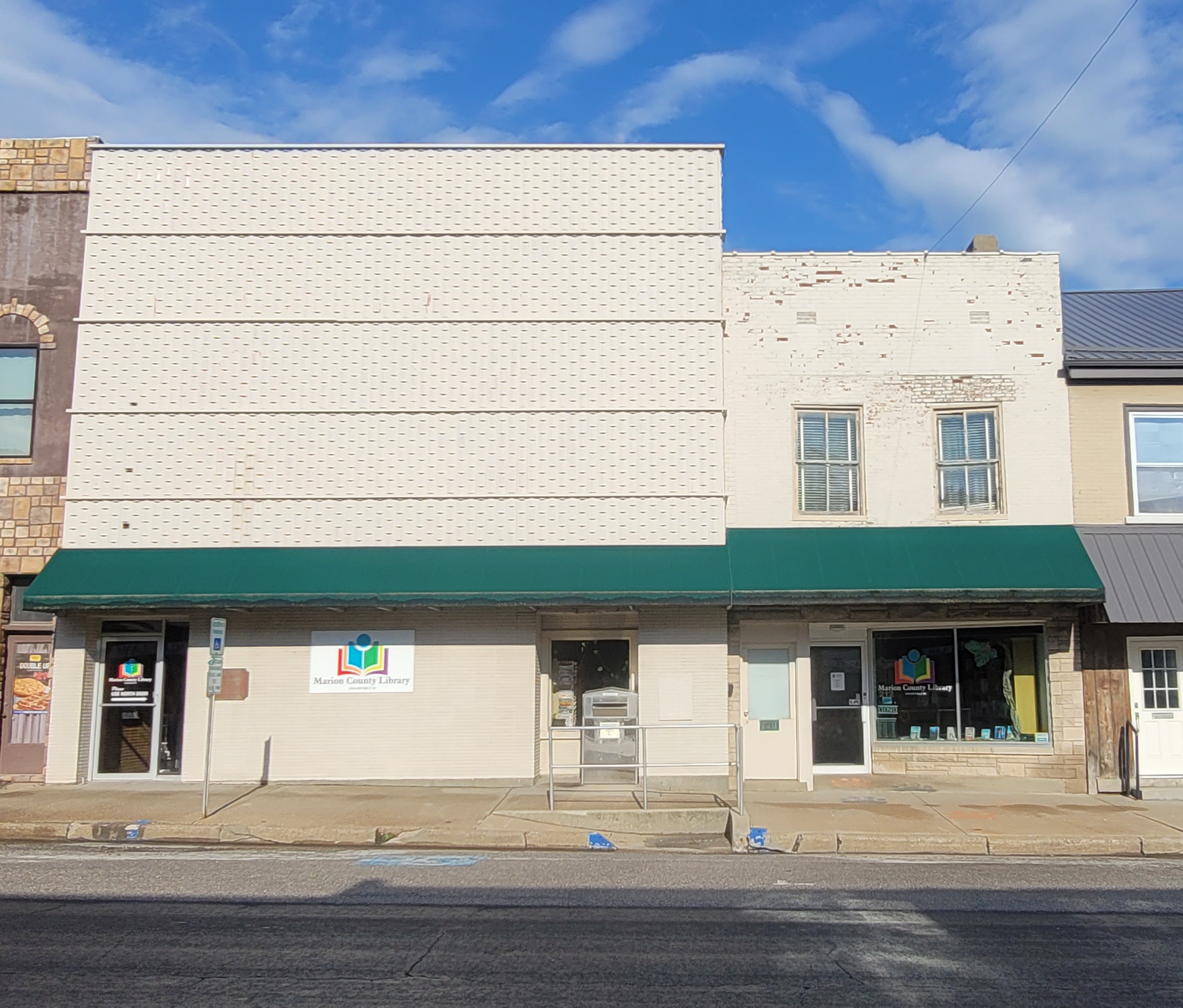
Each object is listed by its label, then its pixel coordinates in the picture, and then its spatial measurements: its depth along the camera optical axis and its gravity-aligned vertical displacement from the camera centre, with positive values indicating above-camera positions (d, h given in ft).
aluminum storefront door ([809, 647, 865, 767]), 51.57 -1.55
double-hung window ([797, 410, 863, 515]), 51.65 +9.54
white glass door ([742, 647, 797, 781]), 50.60 -2.10
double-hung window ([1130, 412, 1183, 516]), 50.80 +9.84
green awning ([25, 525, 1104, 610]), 46.70 +4.24
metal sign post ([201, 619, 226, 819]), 42.42 +0.23
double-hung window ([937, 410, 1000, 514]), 51.31 +9.78
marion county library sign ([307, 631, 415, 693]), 49.70 +0.29
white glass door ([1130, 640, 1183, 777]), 49.57 -1.36
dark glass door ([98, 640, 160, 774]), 50.57 -2.09
